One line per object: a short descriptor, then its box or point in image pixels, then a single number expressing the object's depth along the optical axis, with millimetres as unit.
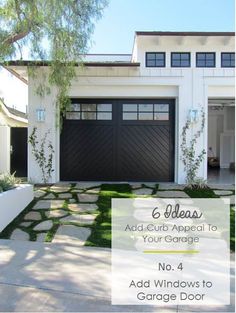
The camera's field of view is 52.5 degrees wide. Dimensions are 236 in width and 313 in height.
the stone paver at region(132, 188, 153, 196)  6124
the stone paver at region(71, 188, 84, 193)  6289
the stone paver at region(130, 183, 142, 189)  6703
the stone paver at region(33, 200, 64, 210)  5093
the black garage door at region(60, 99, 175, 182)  7530
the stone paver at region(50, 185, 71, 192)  6377
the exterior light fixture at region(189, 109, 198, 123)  7077
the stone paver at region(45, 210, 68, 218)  4668
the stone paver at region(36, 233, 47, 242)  3720
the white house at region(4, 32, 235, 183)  7200
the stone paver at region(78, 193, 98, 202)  5563
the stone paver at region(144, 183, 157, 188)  6856
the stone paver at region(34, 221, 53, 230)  4128
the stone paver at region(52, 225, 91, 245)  3711
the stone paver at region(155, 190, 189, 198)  5908
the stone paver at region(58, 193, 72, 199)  5782
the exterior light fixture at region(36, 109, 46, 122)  7107
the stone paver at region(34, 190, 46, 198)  5876
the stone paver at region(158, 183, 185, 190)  6685
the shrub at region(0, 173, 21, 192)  4694
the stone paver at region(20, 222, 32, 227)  4246
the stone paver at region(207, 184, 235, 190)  6706
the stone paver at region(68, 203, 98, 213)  4936
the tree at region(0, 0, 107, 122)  4966
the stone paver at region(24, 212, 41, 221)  4551
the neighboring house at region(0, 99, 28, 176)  8024
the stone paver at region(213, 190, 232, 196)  6124
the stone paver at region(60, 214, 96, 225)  4395
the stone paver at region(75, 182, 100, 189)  6701
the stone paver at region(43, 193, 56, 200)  5697
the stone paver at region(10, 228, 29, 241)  3790
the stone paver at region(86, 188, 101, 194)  6197
